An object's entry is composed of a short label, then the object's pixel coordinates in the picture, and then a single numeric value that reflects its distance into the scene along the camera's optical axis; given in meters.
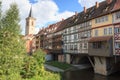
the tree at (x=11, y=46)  7.14
